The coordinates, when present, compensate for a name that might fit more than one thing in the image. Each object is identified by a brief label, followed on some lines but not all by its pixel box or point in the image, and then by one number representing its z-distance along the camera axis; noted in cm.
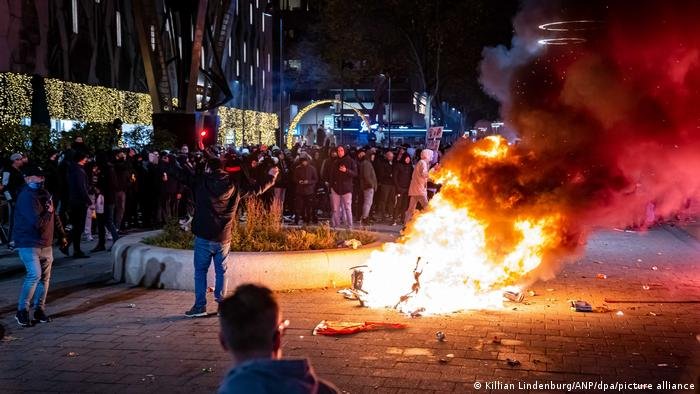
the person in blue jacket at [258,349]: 250
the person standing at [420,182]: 1603
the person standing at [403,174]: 1859
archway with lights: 4353
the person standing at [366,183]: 1791
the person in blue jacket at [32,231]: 806
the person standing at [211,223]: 841
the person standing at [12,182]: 1336
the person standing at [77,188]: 1254
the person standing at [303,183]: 1742
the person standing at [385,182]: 1892
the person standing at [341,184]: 1656
